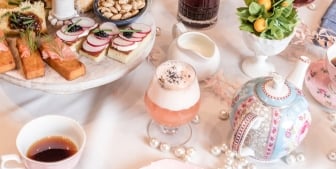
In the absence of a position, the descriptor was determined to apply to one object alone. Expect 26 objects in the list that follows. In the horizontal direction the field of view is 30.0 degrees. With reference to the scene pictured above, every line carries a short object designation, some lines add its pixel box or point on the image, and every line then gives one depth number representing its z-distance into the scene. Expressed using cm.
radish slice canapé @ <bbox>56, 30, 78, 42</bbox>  104
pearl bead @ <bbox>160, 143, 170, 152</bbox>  100
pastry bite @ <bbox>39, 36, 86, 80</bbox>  100
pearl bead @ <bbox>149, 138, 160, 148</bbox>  101
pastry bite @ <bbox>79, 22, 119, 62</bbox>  104
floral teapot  92
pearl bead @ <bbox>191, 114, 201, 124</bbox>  104
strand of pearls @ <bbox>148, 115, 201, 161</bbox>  99
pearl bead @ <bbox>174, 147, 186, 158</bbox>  99
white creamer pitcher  107
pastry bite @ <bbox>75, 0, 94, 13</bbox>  112
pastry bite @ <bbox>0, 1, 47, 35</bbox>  106
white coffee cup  90
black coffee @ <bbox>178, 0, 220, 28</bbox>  120
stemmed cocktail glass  94
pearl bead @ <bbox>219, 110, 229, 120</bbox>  105
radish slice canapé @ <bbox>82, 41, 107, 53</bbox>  104
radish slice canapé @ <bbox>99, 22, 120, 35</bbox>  107
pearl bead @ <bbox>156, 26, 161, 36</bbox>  121
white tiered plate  100
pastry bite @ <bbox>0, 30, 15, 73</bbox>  100
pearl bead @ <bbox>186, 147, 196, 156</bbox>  99
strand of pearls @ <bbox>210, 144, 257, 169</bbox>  98
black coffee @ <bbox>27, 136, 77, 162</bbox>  93
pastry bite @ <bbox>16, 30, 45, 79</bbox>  100
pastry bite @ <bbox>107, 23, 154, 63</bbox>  104
